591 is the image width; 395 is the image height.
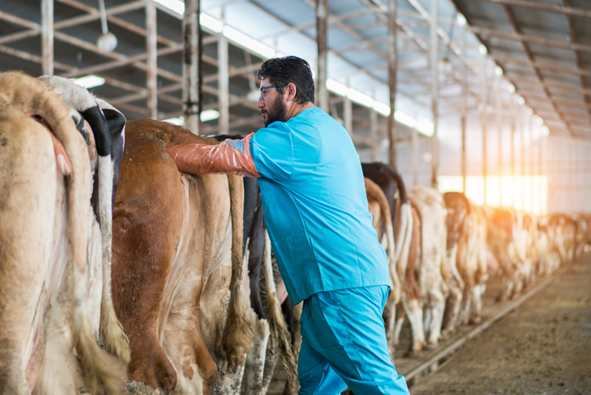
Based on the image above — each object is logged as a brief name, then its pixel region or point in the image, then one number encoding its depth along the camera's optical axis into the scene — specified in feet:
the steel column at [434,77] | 42.09
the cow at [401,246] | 20.45
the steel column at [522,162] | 91.75
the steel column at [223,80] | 41.41
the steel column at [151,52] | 25.36
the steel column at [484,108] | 57.77
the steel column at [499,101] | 72.37
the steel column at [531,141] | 102.94
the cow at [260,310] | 13.46
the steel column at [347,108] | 83.67
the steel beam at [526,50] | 52.75
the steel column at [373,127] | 92.28
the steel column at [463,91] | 49.70
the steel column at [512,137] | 81.08
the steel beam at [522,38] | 51.35
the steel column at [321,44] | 27.20
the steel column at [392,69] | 33.76
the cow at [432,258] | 25.40
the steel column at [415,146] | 84.23
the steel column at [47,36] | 27.22
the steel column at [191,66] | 17.31
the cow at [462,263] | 28.02
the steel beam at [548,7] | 40.29
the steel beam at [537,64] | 63.26
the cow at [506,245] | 40.75
